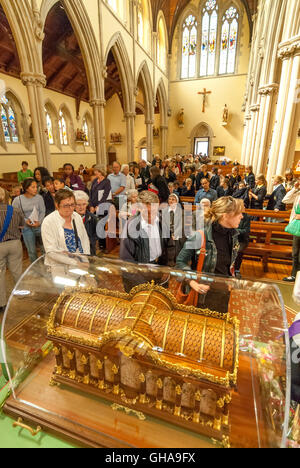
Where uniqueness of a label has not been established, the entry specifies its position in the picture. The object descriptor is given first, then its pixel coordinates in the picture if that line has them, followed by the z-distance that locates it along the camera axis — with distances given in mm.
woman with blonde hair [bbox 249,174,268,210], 5029
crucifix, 19766
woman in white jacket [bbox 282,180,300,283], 3540
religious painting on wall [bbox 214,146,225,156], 20469
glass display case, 1316
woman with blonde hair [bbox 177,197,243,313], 1988
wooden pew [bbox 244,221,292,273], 4371
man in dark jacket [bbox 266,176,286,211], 4859
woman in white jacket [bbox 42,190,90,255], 2312
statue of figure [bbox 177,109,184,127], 20891
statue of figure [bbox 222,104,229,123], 19516
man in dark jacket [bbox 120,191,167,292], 2258
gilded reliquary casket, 1320
